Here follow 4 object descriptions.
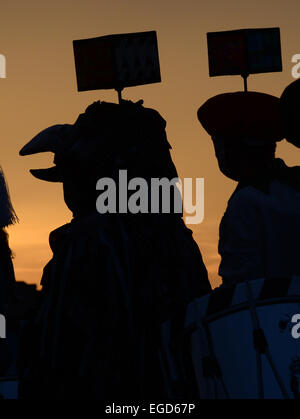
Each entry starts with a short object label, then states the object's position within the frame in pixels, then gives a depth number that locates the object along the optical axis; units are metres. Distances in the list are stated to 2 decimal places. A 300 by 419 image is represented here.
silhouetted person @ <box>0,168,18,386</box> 13.12
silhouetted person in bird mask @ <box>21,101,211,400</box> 9.37
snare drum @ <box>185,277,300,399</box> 8.05
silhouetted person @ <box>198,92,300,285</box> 10.18
